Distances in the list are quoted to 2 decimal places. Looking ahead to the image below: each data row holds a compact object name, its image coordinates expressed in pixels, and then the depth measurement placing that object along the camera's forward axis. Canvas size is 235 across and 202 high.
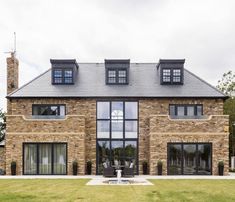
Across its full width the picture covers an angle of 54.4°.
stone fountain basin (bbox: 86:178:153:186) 12.90
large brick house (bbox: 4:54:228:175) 16.51
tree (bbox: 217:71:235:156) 22.80
